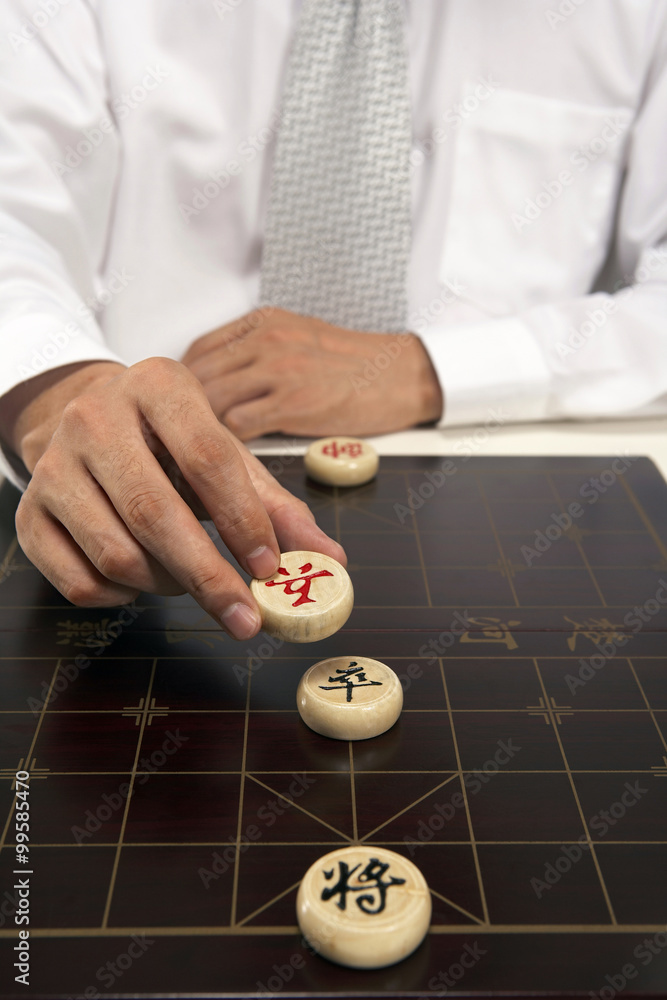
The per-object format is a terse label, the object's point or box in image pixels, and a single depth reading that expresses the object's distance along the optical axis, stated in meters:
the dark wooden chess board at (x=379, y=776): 0.37
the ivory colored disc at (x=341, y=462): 0.60
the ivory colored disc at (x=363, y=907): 0.36
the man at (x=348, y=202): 0.68
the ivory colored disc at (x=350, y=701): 0.44
